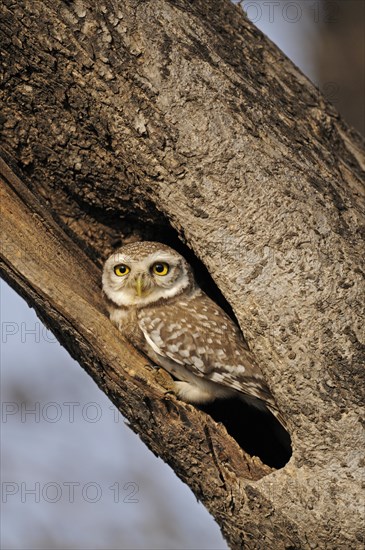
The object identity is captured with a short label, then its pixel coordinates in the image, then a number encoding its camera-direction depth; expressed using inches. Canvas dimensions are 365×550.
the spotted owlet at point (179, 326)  340.2
